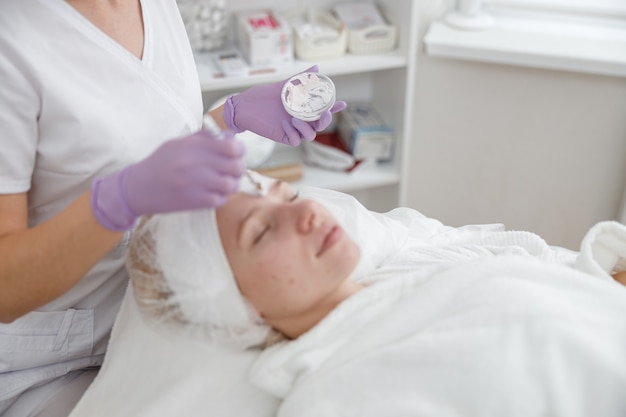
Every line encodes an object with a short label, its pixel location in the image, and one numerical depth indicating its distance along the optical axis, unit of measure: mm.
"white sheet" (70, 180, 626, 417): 994
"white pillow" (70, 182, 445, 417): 1101
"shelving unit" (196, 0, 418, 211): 2172
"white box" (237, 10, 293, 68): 2127
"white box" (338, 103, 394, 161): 2377
